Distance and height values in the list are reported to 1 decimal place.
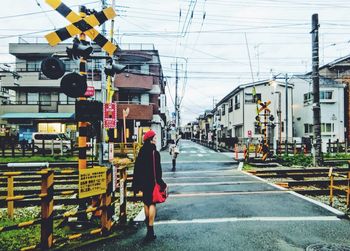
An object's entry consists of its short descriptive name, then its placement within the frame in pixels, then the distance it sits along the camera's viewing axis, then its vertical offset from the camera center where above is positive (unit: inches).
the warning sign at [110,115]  395.9 +22.5
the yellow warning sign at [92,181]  191.6 -32.7
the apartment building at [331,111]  1347.2 +100.4
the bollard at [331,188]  305.9 -56.5
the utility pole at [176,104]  1376.7 +136.8
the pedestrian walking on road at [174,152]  668.4 -43.6
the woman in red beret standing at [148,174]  205.9 -29.2
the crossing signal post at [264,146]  780.6 -33.9
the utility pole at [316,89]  650.2 +96.8
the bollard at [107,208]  209.6 -54.2
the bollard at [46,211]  176.2 -46.3
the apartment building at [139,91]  1258.6 +185.7
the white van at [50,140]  1059.8 -28.0
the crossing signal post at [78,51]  210.2 +59.3
